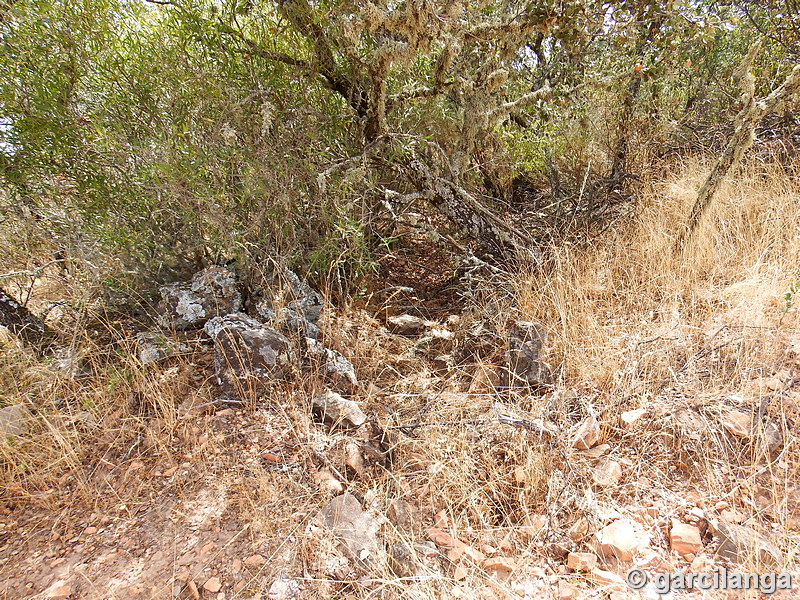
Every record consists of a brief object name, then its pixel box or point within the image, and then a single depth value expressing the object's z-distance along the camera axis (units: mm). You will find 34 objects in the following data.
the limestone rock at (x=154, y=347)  2301
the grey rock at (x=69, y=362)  2240
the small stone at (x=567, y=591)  1275
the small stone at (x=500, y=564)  1387
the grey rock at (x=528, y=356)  2107
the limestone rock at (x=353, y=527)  1450
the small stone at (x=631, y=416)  1805
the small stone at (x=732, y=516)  1405
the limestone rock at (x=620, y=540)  1372
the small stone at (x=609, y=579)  1279
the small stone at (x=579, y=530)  1453
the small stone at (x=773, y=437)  1590
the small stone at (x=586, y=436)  1758
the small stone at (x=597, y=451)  1729
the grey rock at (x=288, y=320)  2320
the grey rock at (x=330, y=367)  2229
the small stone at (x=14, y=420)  1925
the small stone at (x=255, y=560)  1455
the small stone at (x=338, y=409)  1999
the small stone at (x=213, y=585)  1385
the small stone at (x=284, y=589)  1358
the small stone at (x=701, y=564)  1307
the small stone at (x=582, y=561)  1358
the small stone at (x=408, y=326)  2719
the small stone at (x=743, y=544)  1258
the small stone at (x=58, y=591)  1379
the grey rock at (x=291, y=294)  2393
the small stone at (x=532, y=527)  1489
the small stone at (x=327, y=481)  1700
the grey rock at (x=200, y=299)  2494
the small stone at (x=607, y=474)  1617
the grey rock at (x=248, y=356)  2125
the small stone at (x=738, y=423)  1644
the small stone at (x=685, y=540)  1361
